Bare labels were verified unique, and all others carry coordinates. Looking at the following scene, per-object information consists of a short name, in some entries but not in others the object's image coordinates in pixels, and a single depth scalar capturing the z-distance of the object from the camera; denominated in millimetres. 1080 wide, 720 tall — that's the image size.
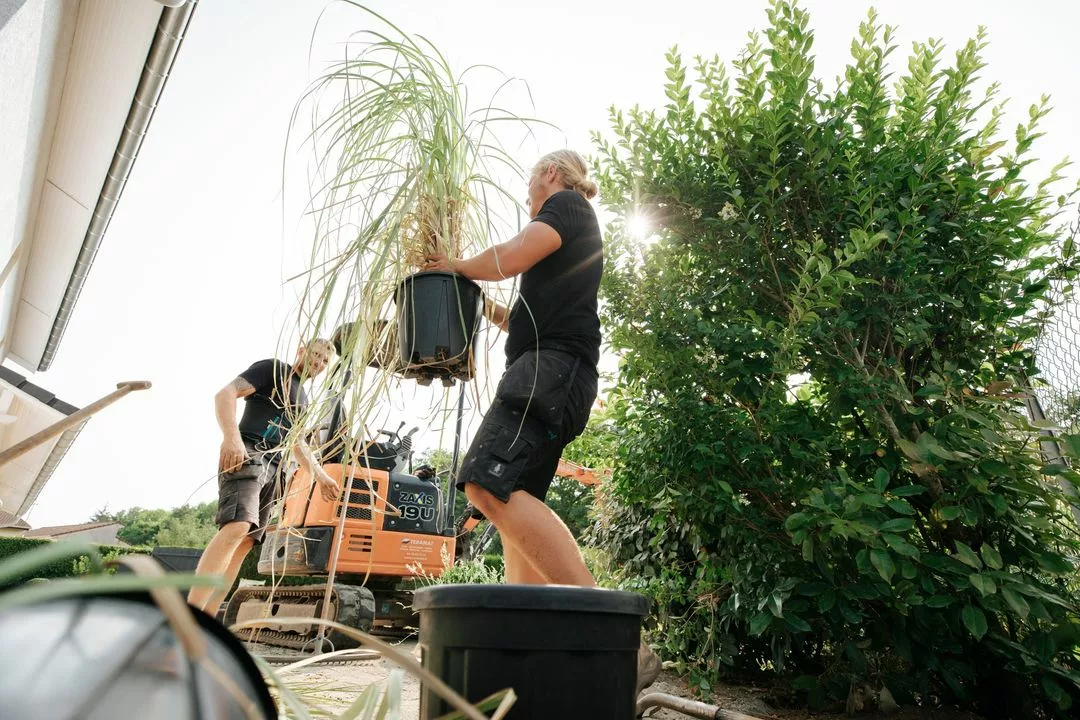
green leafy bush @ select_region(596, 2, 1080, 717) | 2115
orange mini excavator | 6090
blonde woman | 1830
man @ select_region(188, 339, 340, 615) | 3344
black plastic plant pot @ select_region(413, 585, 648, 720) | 1037
